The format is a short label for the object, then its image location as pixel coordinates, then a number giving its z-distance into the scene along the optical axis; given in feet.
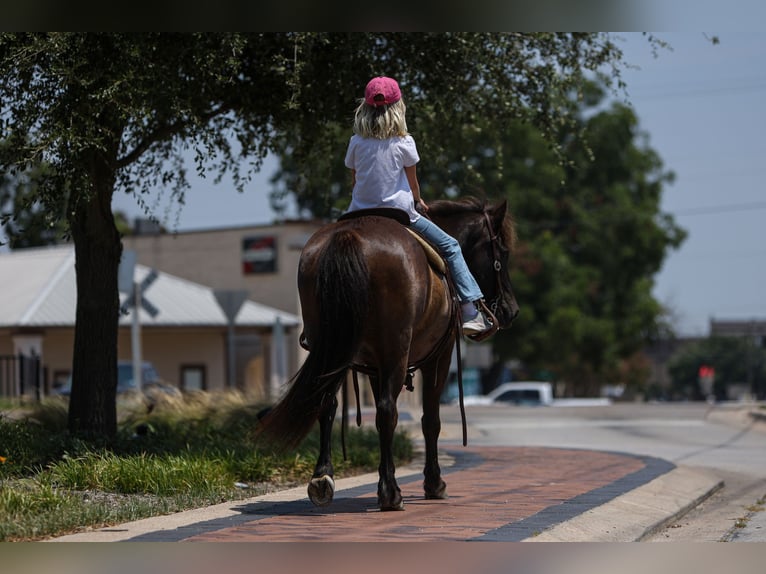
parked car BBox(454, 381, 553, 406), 175.73
